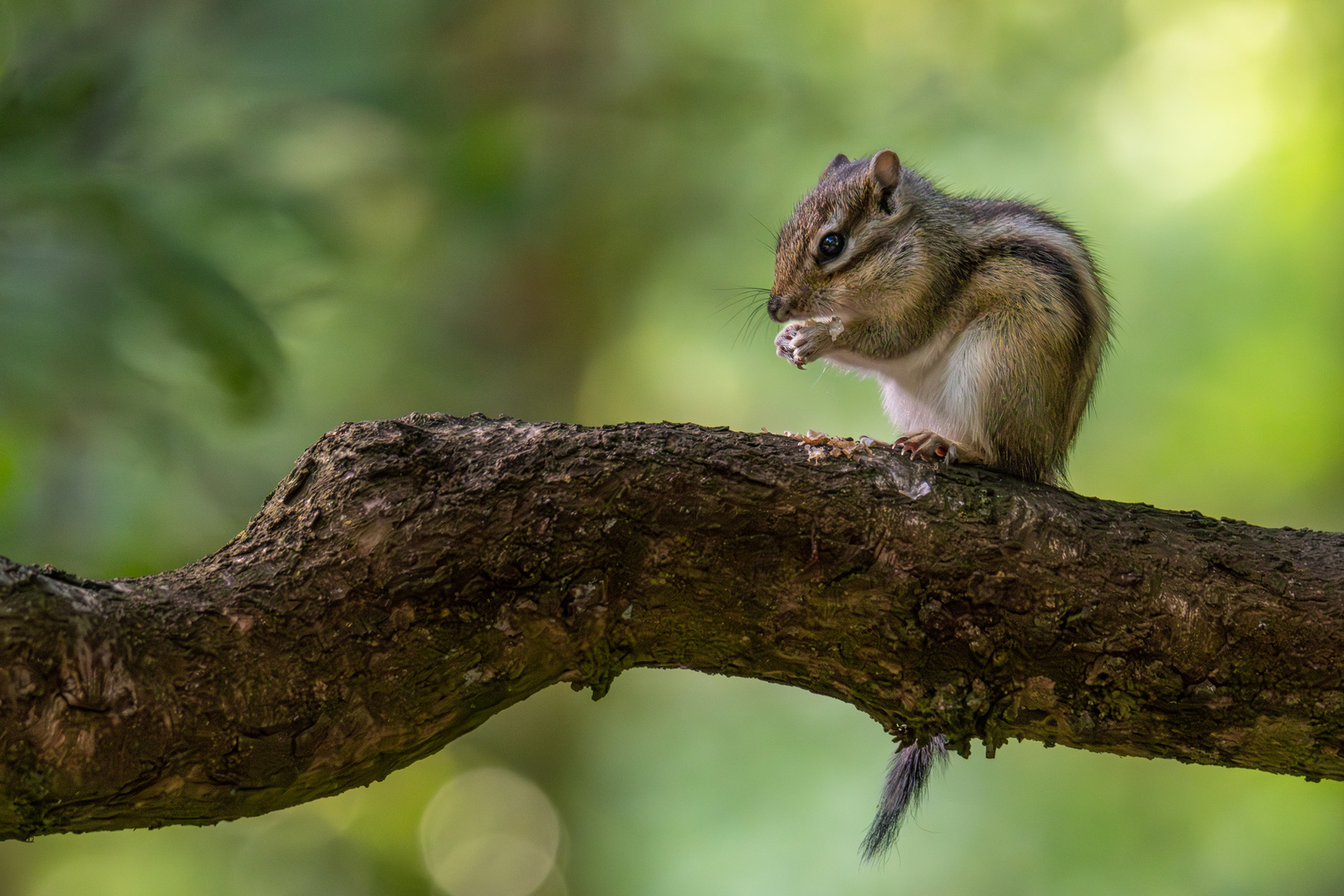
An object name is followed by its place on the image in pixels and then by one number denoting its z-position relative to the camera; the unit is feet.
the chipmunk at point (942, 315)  14.12
